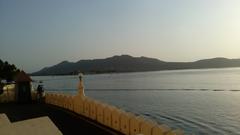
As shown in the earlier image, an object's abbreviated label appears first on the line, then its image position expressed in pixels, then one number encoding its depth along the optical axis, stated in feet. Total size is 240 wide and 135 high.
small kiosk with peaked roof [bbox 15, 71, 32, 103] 45.22
